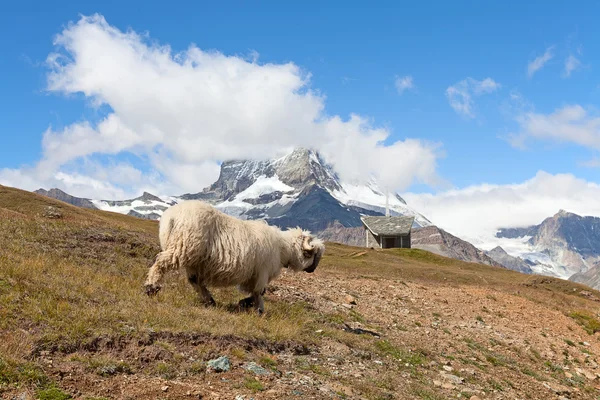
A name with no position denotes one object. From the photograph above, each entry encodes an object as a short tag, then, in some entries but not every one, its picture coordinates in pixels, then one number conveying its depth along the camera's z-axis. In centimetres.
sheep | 1231
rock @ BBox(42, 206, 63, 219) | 3436
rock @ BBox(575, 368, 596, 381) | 1722
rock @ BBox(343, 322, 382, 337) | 1443
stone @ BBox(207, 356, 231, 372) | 858
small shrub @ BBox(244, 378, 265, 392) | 805
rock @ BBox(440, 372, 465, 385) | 1208
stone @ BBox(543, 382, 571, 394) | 1416
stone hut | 10294
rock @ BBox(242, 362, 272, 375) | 885
